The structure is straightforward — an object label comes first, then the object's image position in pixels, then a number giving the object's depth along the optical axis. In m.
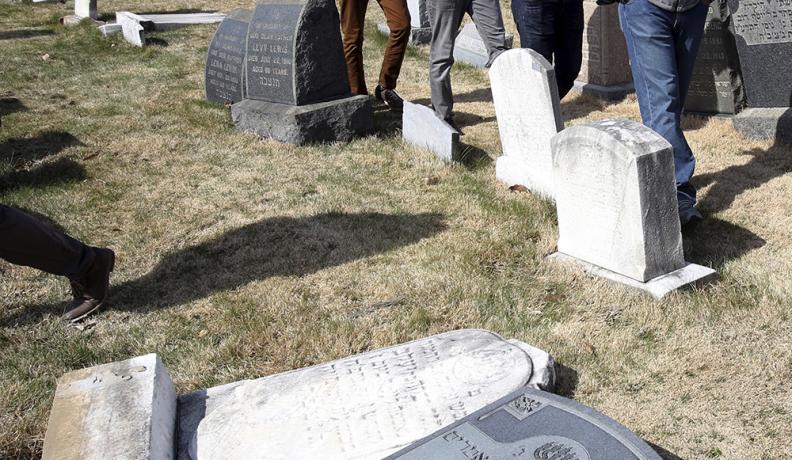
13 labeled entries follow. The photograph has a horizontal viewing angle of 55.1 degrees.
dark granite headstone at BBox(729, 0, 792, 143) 5.38
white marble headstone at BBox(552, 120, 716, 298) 3.35
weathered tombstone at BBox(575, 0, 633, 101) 6.91
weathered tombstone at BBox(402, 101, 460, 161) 5.35
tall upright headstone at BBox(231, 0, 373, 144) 5.98
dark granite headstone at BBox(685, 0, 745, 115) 5.77
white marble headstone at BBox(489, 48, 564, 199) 4.42
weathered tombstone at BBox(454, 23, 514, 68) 8.52
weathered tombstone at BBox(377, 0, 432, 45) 9.76
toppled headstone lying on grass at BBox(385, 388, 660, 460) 2.20
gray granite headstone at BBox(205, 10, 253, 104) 6.91
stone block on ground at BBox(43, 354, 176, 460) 2.34
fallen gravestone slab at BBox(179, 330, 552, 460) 2.51
